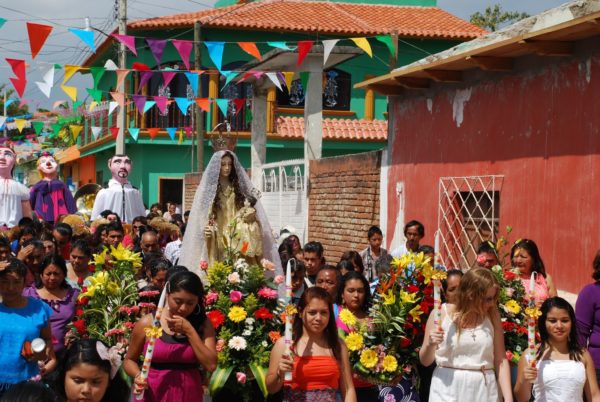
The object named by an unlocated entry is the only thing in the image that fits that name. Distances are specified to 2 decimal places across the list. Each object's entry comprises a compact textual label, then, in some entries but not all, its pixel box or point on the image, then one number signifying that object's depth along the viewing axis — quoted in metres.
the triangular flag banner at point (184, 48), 15.12
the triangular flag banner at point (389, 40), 13.89
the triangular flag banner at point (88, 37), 14.17
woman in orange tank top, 5.18
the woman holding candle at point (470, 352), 5.68
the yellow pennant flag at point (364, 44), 13.55
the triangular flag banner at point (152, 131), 25.45
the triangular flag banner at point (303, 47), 14.53
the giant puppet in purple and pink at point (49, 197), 13.12
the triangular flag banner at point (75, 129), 23.08
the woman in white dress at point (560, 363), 5.75
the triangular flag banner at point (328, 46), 14.55
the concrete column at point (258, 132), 20.19
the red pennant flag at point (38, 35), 13.66
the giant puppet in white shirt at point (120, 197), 13.73
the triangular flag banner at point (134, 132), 23.66
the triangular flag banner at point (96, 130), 22.95
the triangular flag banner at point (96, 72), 15.40
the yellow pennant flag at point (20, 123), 21.64
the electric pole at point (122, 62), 21.97
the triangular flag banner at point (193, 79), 15.60
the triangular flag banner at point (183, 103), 17.41
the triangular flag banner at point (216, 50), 14.64
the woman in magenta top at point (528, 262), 7.38
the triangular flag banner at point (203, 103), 17.20
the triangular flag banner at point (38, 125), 23.94
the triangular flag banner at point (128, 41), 14.93
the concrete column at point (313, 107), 17.34
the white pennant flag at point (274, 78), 15.95
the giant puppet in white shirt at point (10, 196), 12.36
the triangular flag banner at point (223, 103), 18.20
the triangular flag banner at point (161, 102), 17.86
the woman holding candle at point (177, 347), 5.20
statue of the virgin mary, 9.78
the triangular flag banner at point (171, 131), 23.38
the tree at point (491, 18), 43.50
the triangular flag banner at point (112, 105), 17.69
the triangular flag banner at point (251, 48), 14.81
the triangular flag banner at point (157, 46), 15.08
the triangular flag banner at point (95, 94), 17.12
